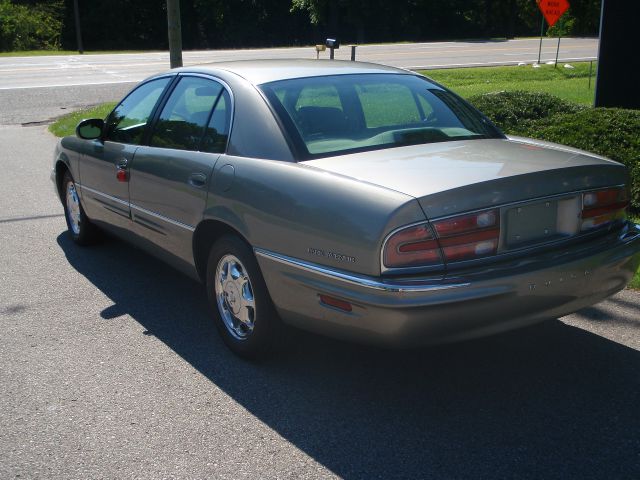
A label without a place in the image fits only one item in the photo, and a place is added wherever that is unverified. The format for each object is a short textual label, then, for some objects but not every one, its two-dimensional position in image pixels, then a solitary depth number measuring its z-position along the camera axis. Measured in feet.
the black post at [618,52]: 30.94
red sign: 69.41
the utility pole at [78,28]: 127.30
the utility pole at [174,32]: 39.45
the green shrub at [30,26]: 132.26
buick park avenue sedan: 11.11
